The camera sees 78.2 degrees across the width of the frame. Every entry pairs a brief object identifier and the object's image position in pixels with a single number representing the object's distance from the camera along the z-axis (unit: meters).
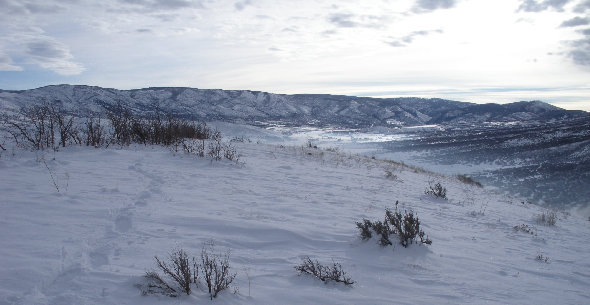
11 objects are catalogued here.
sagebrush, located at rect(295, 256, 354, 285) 3.35
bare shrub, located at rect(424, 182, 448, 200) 8.48
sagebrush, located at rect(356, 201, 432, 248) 4.45
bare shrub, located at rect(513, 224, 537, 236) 6.39
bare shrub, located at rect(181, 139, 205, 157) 9.22
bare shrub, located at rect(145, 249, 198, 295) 2.87
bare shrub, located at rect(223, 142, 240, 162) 9.23
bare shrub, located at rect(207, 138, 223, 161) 9.03
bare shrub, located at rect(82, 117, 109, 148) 9.29
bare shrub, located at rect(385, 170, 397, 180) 10.16
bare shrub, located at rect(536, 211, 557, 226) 7.64
